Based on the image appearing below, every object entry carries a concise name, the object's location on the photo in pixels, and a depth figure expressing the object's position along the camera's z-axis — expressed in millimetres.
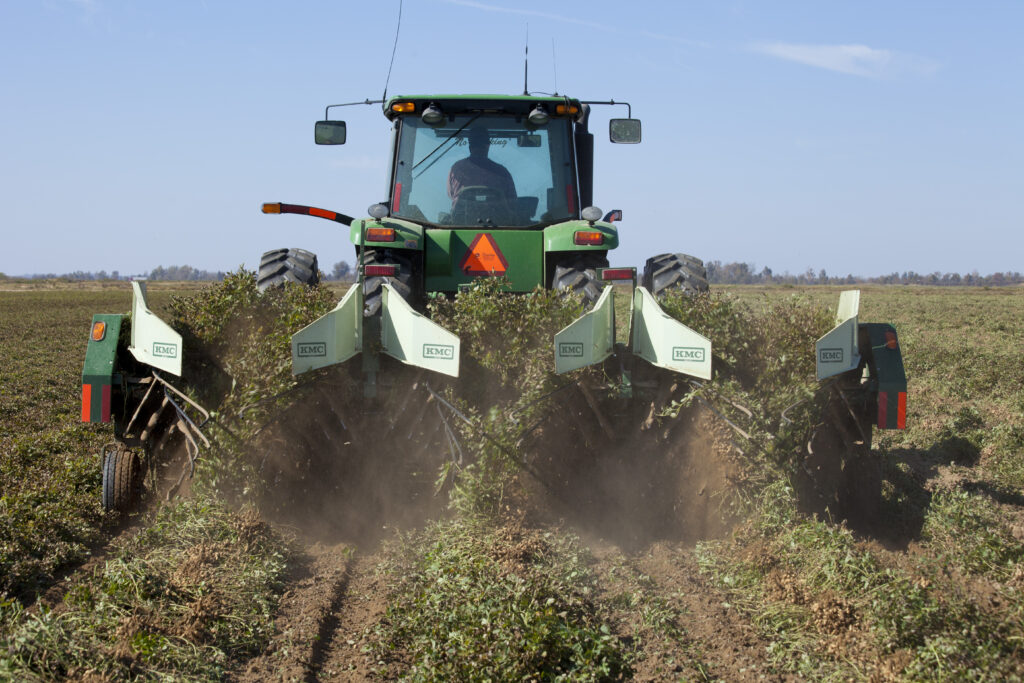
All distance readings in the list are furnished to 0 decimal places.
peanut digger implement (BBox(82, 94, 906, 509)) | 9547
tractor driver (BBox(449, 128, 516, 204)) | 12727
